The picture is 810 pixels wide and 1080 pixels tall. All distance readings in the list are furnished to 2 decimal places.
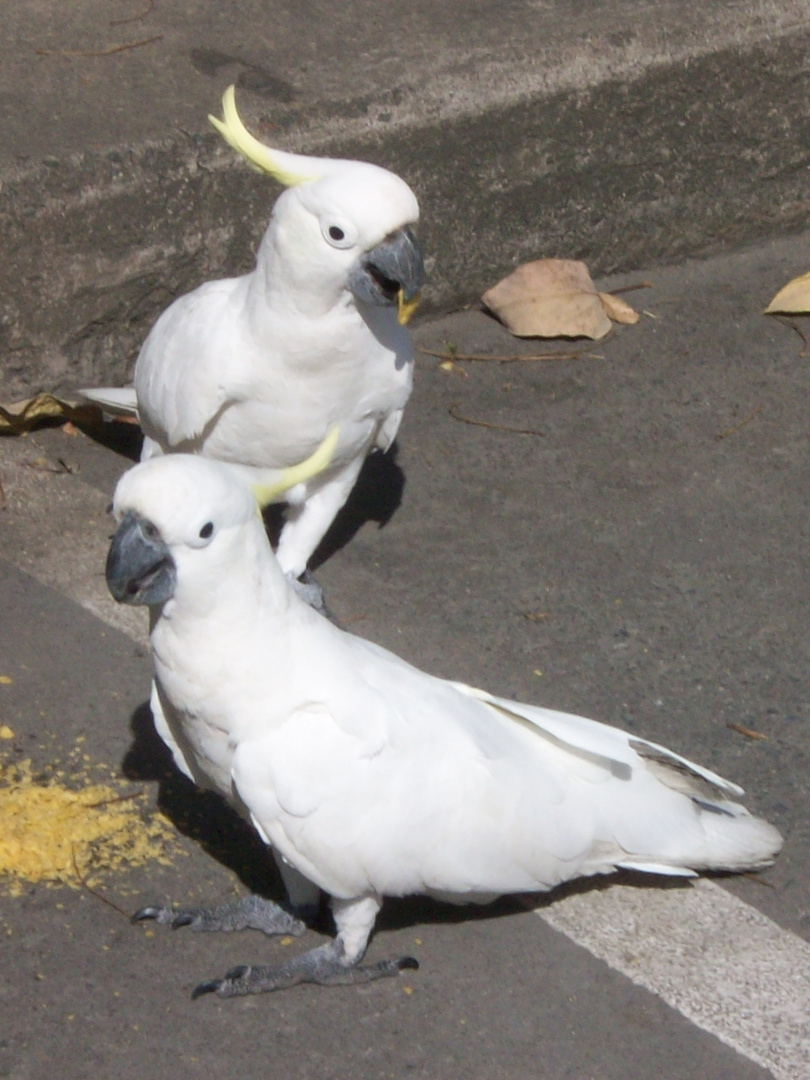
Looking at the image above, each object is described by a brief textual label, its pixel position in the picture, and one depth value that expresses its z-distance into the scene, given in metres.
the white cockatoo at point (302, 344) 2.82
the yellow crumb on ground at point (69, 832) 2.51
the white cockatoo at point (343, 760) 2.16
